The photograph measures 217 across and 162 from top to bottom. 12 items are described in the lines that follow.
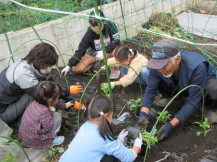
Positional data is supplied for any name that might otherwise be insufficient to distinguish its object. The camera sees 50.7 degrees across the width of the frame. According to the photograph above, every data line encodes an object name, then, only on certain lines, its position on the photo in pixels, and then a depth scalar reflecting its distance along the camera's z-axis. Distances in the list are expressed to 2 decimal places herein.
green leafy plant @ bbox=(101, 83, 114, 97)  3.30
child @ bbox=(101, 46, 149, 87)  3.23
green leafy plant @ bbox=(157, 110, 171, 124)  2.59
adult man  2.27
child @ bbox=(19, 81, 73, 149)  2.35
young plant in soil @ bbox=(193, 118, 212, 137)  2.47
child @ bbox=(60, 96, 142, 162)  1.79
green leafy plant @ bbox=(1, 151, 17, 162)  2.34
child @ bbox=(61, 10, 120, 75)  3.82
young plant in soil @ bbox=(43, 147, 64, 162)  2.51
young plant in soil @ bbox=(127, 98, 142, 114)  2.92
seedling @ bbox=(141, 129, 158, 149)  2.18
